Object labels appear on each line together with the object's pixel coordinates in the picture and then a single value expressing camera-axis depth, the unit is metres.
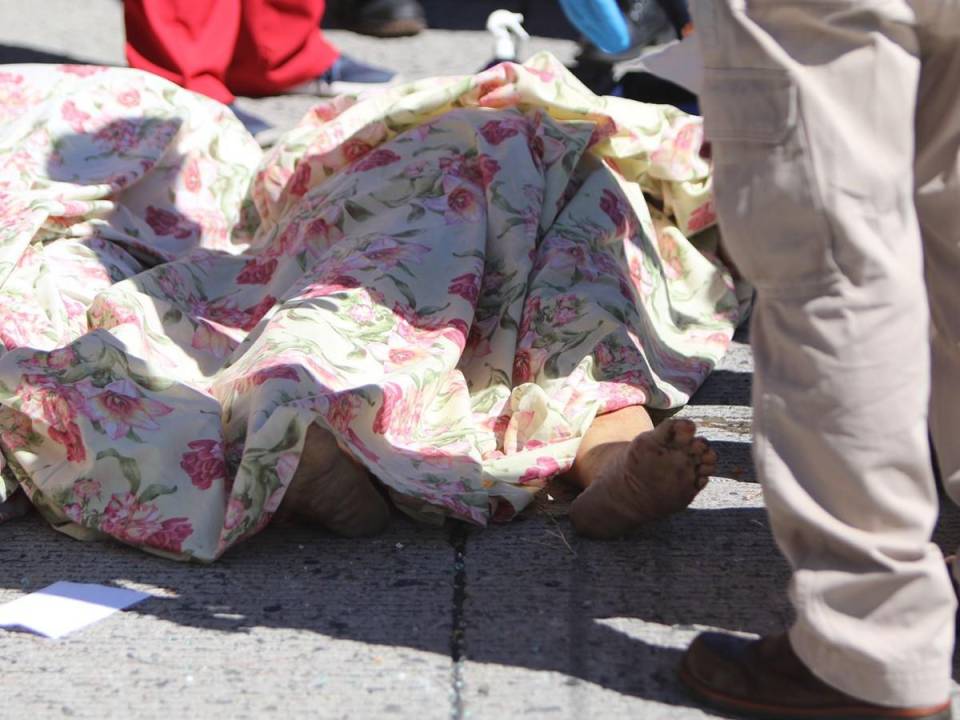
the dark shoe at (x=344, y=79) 9.75
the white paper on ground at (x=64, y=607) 4.70
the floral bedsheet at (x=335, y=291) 4.97
